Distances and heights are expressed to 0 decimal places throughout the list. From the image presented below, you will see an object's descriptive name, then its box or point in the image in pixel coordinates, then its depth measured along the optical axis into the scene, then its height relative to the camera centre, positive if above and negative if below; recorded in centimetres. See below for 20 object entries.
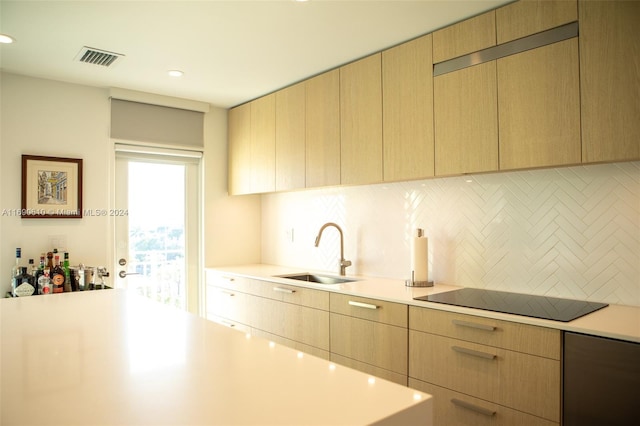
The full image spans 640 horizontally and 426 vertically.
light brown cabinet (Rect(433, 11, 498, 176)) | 223 +61
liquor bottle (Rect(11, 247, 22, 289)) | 301 -31
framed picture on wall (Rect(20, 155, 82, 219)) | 321 +27
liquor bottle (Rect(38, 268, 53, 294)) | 299 -42
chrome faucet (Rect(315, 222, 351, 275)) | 333 -25
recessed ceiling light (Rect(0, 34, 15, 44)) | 254 +109
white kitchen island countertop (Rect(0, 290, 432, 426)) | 83 -37
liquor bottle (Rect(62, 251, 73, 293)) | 311 -37
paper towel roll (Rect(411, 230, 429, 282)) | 267 -23
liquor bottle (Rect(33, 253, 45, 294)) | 304 -35
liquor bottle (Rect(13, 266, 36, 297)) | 296 -42
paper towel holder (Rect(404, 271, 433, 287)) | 267 -39
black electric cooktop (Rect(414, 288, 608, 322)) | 188 -41
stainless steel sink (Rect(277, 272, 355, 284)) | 333 -46
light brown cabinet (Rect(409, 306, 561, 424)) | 176 -63
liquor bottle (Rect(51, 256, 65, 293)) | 303 -39
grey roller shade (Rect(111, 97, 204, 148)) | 363 +87
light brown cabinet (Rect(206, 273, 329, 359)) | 283 -67
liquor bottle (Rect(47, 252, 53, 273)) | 320 -27
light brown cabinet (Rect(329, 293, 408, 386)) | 232 -66
